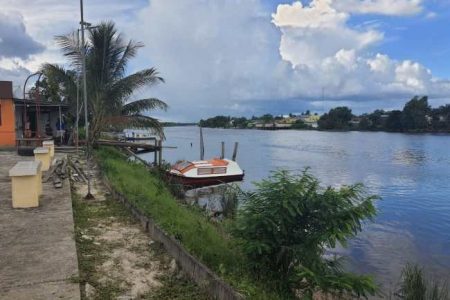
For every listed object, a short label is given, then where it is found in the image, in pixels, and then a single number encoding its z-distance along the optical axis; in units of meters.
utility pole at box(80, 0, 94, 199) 10.44
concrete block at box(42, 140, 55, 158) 16.64
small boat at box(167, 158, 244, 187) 26.59
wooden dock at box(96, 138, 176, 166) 24.76
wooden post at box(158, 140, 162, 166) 28.86
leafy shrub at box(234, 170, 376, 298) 5.93
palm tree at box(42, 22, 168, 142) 23.19
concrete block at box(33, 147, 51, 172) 14.00
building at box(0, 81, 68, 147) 21.97
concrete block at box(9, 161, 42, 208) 9.00
